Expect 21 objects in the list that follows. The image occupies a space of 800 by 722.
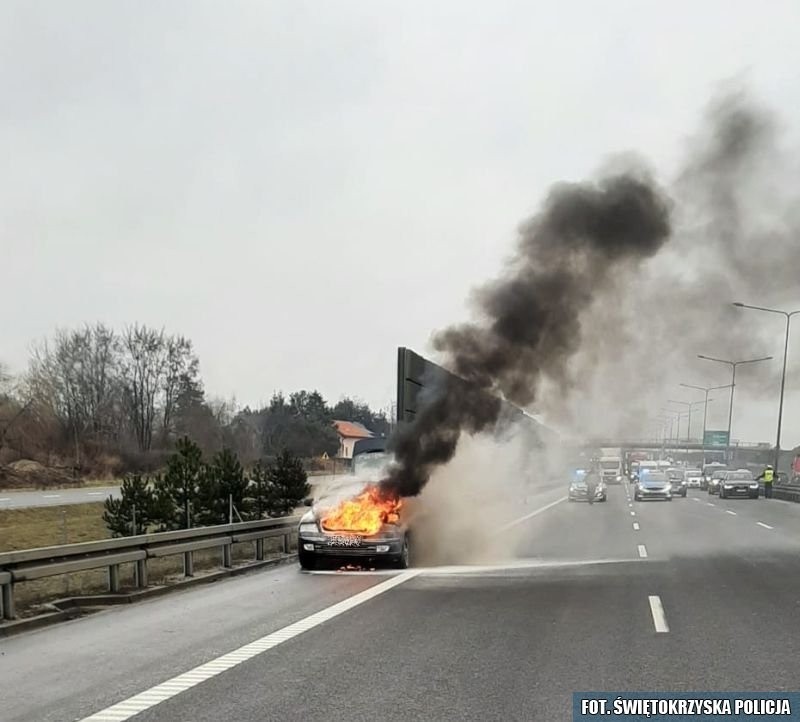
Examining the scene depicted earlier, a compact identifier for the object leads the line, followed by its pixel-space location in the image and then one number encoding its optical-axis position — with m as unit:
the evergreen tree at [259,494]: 23.81
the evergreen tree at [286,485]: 25.16
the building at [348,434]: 126.25
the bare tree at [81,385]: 68.19
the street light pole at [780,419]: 47.14
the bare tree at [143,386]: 77.25
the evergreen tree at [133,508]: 19.45
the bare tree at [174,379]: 79.69
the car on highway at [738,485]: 44.88
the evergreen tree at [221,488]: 20.97
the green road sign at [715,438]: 84.00
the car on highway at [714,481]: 49.44
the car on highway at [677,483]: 47.18
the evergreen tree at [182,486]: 20.02
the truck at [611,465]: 71.81
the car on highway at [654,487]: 42.38
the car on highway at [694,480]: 67.70
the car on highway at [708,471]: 61.67
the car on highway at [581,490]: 41.72
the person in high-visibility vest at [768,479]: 45.88
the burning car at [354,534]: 14.02
